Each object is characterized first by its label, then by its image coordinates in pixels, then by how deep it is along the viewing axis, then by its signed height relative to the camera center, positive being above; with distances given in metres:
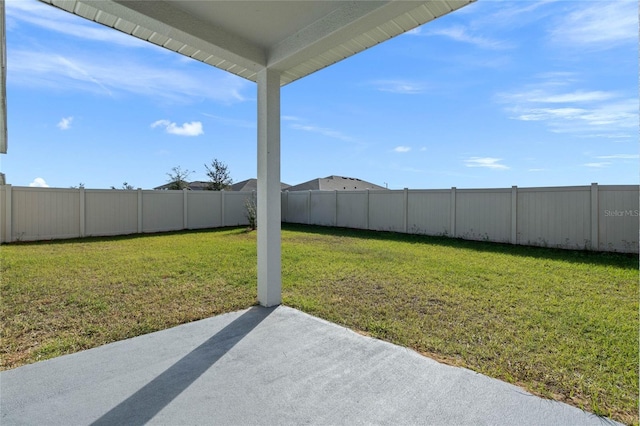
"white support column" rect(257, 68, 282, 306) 3.59 +0.26
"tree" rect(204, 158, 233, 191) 23.44 +2.73
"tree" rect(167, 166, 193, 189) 21.79 +2.34
